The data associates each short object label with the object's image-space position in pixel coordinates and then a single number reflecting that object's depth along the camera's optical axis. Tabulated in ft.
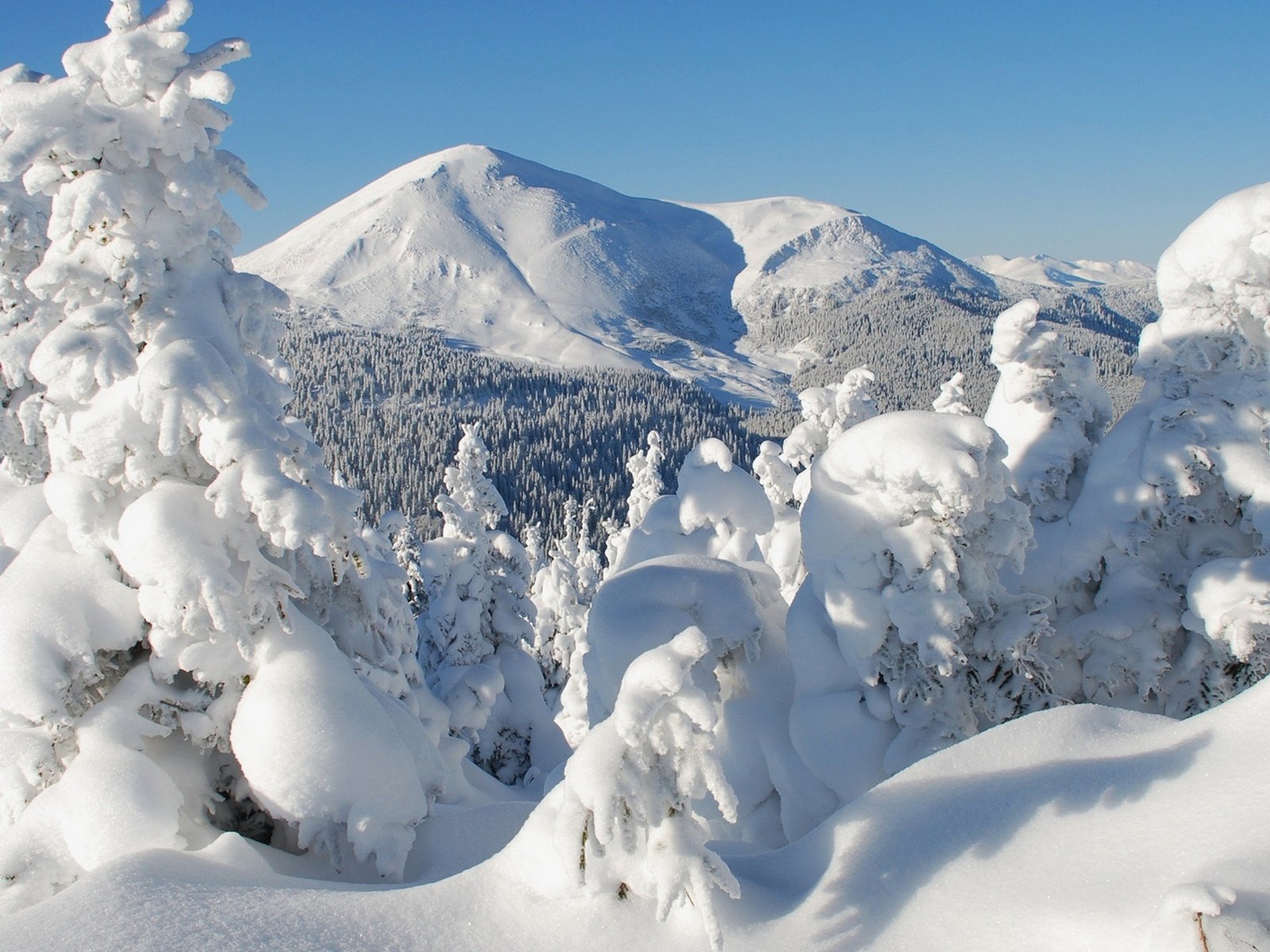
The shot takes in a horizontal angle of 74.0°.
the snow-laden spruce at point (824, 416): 49.60
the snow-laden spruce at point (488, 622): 72.59
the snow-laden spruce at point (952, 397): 45.42
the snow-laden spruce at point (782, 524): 48.39
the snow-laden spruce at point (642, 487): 103.65
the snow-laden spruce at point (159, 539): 21.52
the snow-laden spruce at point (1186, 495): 31.37
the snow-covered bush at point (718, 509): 47.26
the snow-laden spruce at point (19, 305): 24.75
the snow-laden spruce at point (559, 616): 100.22
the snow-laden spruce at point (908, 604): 28.32
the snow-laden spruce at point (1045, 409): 35.96
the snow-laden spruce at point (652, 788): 15.23
